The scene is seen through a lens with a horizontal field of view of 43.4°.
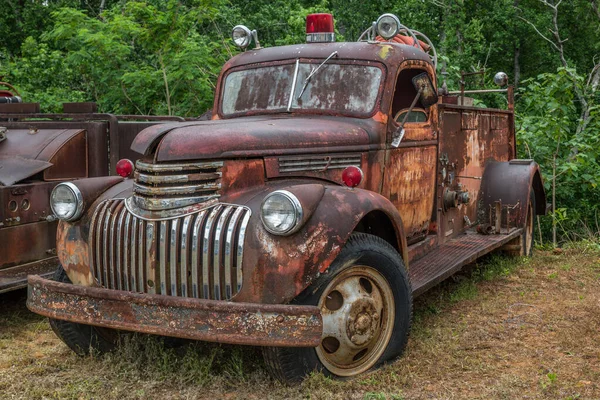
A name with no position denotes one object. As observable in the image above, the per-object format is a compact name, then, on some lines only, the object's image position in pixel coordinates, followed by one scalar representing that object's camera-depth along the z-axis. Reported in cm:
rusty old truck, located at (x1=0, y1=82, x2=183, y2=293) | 524
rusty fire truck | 364
